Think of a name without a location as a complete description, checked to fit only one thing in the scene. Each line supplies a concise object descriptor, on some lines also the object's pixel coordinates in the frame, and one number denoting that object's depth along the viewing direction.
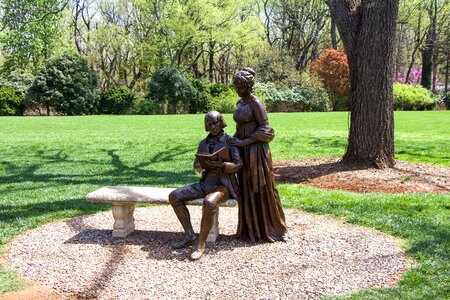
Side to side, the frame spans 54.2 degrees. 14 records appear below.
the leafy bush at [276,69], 33.30
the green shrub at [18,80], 31.12
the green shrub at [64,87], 29.34
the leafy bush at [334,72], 33.06
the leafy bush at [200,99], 30.97
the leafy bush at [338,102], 33.56
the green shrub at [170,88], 29.64
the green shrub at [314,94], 32.19
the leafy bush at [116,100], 31.44
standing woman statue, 4.80
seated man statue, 4.63
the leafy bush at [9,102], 29.48
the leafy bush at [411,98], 33.19
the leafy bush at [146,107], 30.55
